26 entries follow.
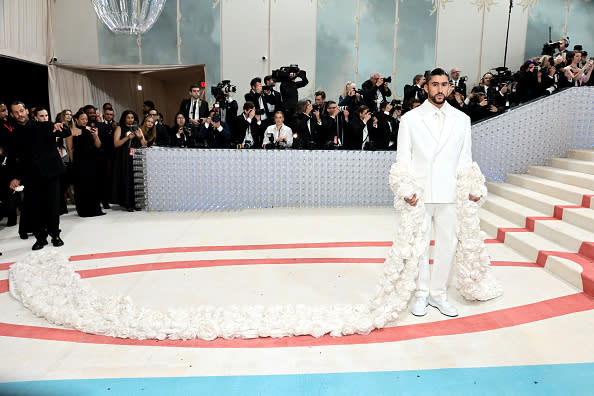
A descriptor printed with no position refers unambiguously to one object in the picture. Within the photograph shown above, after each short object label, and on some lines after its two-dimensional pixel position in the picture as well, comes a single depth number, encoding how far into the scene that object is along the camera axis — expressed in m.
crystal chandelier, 3.90
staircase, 3.41
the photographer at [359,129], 6.30
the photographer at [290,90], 6.79
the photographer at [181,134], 6.21
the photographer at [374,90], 7.09
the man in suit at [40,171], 4.11
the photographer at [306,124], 6.32
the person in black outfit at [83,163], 5.57
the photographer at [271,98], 6.77
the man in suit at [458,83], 7.77
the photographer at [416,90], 7.06
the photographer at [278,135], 5.97
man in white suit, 2.57
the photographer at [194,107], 6.73
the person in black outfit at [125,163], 5.90
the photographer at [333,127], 6.34
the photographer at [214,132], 6.15
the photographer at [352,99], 6.60
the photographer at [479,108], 6.62
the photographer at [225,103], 6.57
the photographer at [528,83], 7.20
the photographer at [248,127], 6.39
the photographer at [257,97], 6.75
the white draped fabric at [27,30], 7.84
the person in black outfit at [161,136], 6.38
